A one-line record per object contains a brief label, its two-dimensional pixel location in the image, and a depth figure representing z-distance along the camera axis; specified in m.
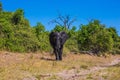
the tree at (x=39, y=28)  33.89
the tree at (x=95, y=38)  35.62
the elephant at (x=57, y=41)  23.78
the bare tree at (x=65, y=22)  55.66
